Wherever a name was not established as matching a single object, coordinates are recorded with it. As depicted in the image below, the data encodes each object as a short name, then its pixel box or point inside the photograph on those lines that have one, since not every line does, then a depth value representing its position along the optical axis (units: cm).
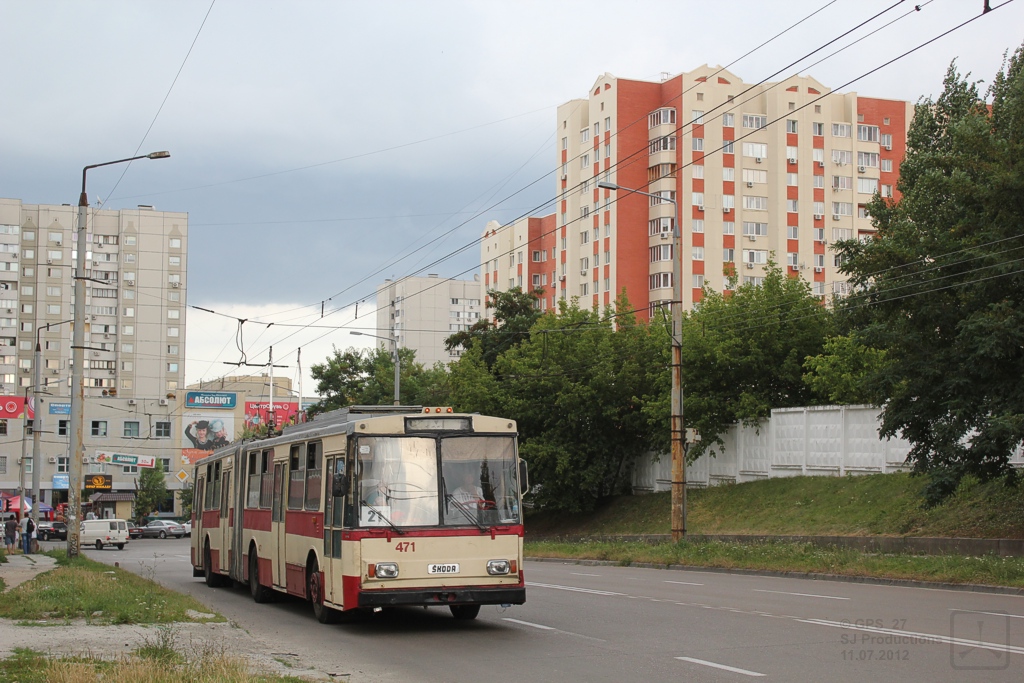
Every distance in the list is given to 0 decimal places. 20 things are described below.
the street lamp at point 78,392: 2766
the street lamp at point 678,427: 2988
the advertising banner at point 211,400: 11162
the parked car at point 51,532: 7331
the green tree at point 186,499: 10325
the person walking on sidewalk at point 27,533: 4347
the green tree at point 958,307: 2333
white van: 5966
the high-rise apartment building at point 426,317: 16188
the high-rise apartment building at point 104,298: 12075
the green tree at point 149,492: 9988
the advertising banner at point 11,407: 9681
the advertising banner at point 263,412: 11241
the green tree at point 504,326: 6319
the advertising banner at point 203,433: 10938
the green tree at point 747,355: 4303
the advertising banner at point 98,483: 10000
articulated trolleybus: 1392
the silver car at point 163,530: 8200
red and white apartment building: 8519
